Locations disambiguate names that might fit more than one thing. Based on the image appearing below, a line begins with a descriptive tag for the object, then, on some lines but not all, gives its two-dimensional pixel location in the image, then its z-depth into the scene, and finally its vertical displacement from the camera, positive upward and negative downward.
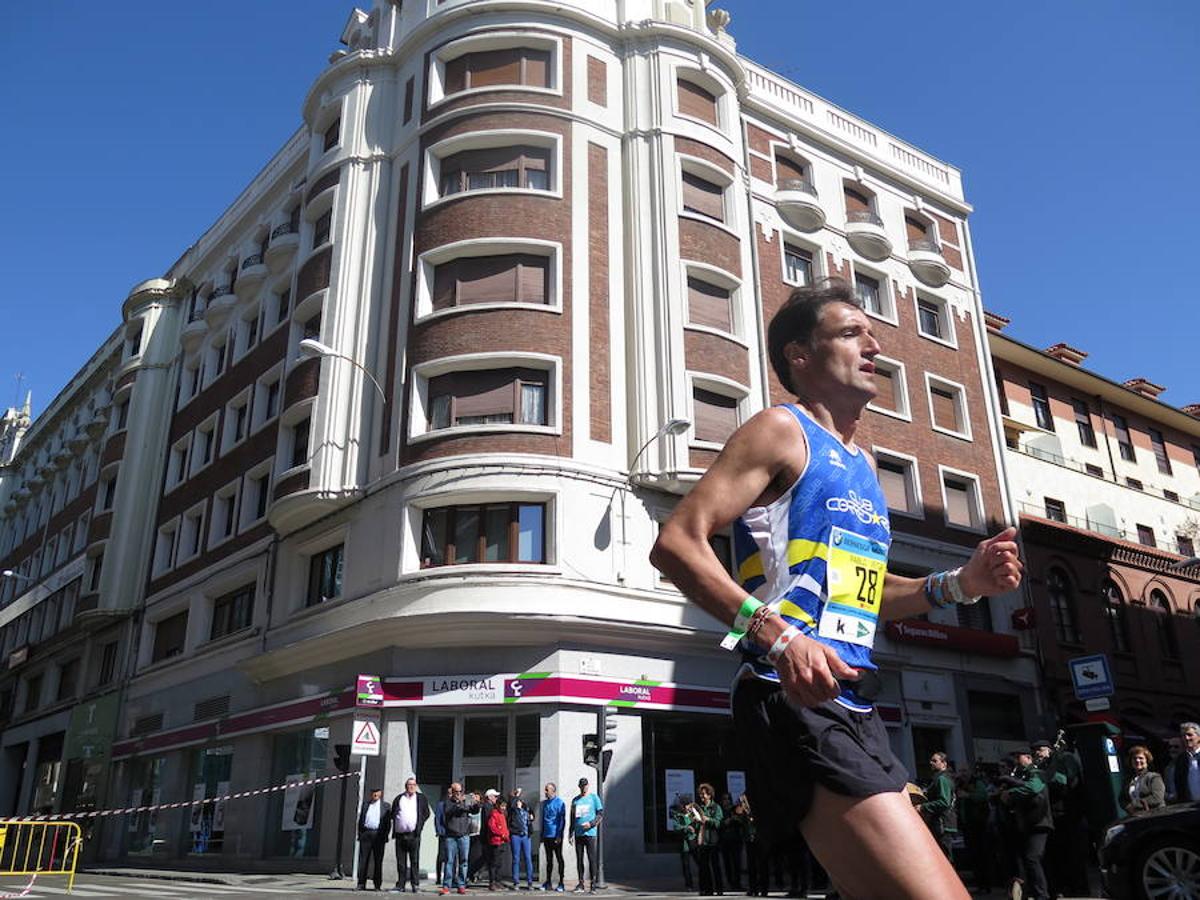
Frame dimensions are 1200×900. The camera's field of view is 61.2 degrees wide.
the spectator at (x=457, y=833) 16.22 +0.06
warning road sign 17.53 +1.64
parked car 9.21 -0.24
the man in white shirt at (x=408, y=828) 16.34 +0.15
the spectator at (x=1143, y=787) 11.16 +0.43
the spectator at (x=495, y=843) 16.66 -0.10
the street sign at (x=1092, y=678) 15.07 +2.13
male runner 2.30 +0.61
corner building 19.64 +9.15
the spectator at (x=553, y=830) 16.88 +0.09
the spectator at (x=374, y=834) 16.27 +0.07
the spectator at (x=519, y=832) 16.95 +0.07
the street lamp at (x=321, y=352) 20.16 +9.56
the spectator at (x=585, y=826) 16.44 +0.14
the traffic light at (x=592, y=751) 17.14 +1.33
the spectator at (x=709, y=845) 15.57 -0.16
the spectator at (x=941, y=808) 12.73 +0.27
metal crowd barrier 14.75 -0.16
